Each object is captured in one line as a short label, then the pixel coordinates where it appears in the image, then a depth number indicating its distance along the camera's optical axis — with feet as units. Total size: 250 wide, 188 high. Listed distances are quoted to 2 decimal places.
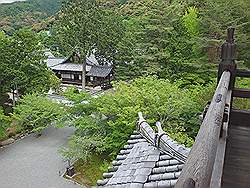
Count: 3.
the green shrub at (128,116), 32.78
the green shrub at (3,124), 41.95
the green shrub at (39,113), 41.29
